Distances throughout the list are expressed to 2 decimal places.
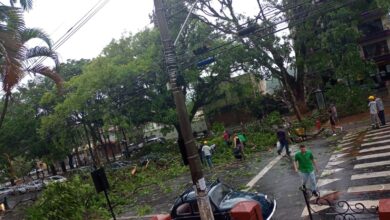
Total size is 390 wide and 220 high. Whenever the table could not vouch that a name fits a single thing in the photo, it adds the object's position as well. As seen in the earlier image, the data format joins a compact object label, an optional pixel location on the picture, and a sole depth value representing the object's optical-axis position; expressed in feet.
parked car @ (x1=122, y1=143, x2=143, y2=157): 163.67
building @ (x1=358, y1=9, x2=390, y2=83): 152.05
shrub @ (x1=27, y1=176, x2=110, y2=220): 46.55
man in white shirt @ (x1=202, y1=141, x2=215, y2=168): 75.15
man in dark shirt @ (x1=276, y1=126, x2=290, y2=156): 66.93
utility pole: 30.22
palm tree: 31.63
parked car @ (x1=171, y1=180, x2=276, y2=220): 35.63
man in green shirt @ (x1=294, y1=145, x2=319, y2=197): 38.99
